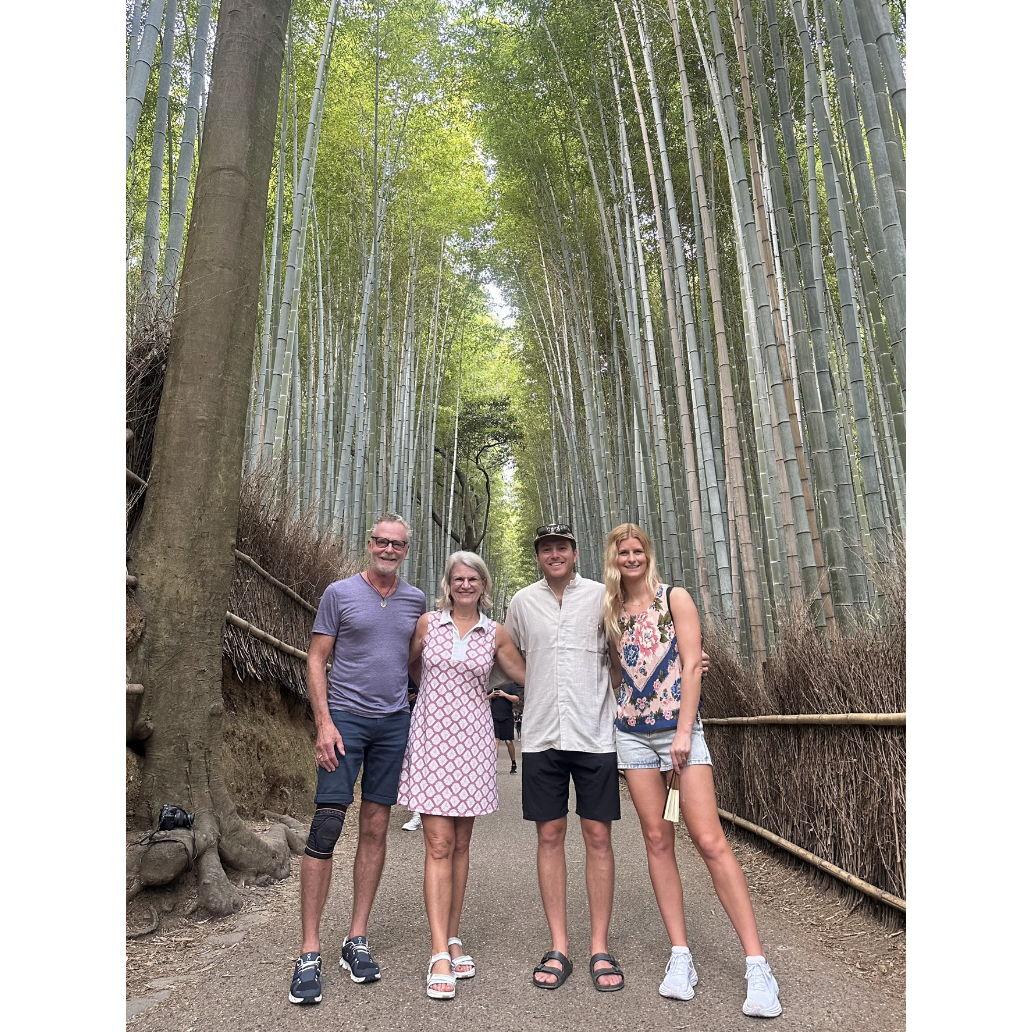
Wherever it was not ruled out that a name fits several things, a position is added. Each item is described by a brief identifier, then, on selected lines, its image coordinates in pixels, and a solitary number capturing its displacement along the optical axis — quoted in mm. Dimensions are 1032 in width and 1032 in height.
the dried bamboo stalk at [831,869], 2391
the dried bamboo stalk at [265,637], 3776
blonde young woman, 2072
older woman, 2193
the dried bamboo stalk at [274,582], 4230
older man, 2150
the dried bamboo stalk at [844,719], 2410
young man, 2182
